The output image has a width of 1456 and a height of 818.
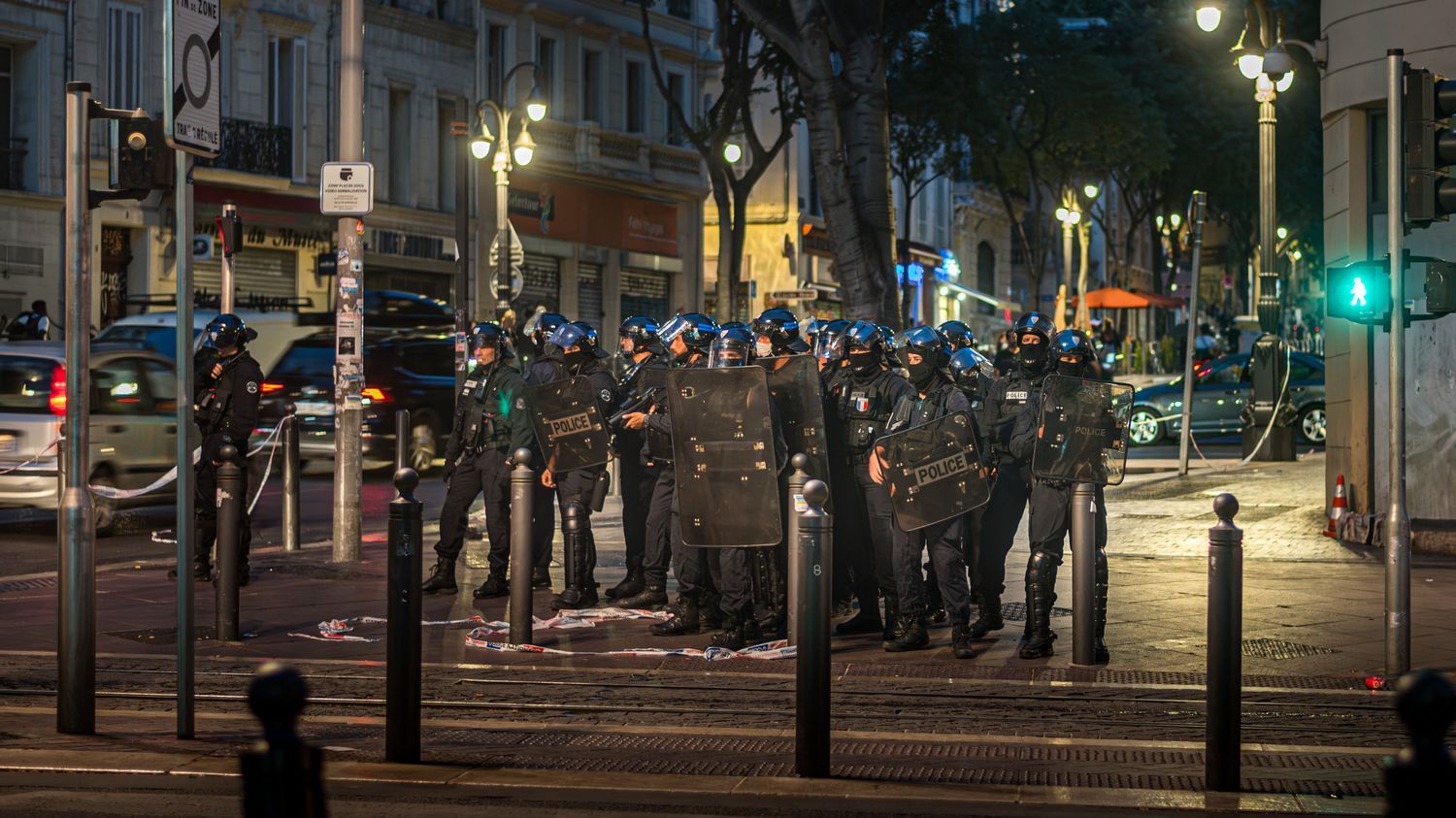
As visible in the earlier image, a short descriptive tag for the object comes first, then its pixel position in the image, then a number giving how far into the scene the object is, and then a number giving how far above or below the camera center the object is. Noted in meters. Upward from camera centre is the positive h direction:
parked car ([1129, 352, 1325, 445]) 27.64 +0.48
